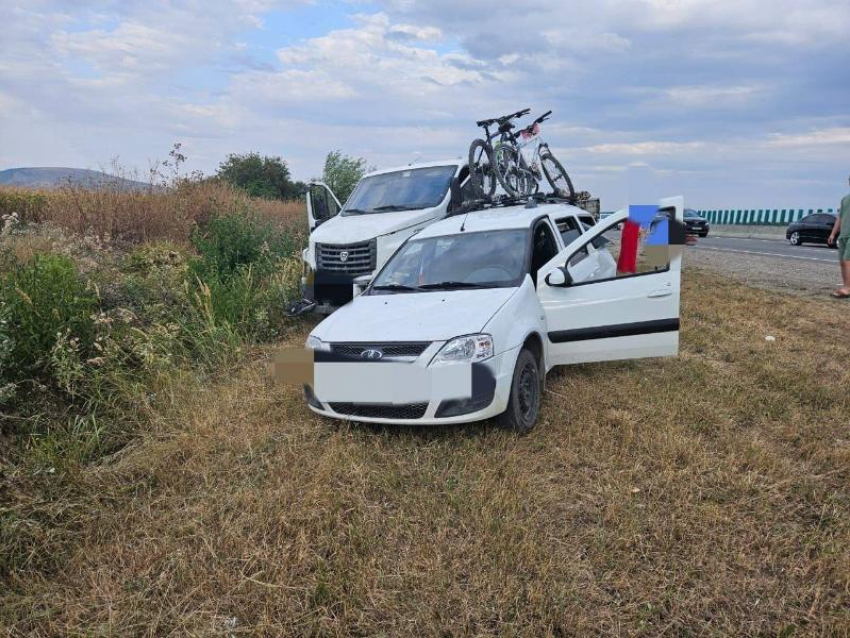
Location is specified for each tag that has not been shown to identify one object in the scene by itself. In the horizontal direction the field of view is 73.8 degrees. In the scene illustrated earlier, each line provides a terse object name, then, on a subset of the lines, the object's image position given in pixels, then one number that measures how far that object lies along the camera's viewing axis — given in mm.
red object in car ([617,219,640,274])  4758
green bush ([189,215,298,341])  6438
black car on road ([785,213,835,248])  20280
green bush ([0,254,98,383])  4312
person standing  8066
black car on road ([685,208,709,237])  26781
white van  7145
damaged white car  3600
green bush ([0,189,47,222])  11672
